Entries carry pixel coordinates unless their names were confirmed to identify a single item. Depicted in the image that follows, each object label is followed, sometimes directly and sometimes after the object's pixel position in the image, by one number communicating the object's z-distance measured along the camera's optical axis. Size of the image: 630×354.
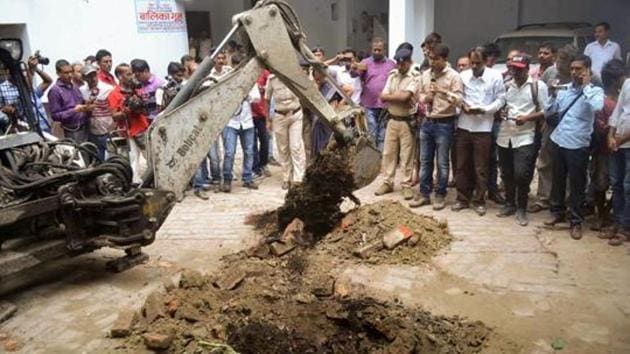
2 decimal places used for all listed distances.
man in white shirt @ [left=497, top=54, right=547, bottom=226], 6.63
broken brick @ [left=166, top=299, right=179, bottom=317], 4.58
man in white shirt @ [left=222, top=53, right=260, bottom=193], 8.53
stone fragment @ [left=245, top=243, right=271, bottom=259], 5.90
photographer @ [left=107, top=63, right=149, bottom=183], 7.87
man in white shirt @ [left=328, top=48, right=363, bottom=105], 9.19
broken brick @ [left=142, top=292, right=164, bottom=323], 4.52
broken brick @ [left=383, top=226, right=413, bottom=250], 5.83
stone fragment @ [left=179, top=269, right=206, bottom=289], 5.00
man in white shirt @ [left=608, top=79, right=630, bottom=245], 5.89
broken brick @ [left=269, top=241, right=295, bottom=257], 5.84
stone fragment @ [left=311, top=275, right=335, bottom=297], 4.89
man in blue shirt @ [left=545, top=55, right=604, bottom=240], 6.14
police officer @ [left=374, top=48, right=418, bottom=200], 7.61
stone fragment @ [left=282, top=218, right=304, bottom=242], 6.09
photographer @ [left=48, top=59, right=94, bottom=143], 7.88
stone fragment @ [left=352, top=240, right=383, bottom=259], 5.76
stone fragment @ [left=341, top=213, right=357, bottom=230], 6.25
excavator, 5.00
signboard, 12.68
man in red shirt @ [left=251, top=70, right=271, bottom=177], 9.00
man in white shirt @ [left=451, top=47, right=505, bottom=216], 6.91
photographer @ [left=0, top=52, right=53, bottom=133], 5.69
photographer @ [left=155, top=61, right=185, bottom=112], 7.95
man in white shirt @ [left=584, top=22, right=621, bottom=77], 11.08
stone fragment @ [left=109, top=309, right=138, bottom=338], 4.41
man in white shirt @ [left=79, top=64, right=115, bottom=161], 8.19
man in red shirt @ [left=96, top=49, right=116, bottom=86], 8.72
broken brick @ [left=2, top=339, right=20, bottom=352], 4.40
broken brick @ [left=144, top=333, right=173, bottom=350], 4.15
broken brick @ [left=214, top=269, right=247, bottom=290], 5.03
